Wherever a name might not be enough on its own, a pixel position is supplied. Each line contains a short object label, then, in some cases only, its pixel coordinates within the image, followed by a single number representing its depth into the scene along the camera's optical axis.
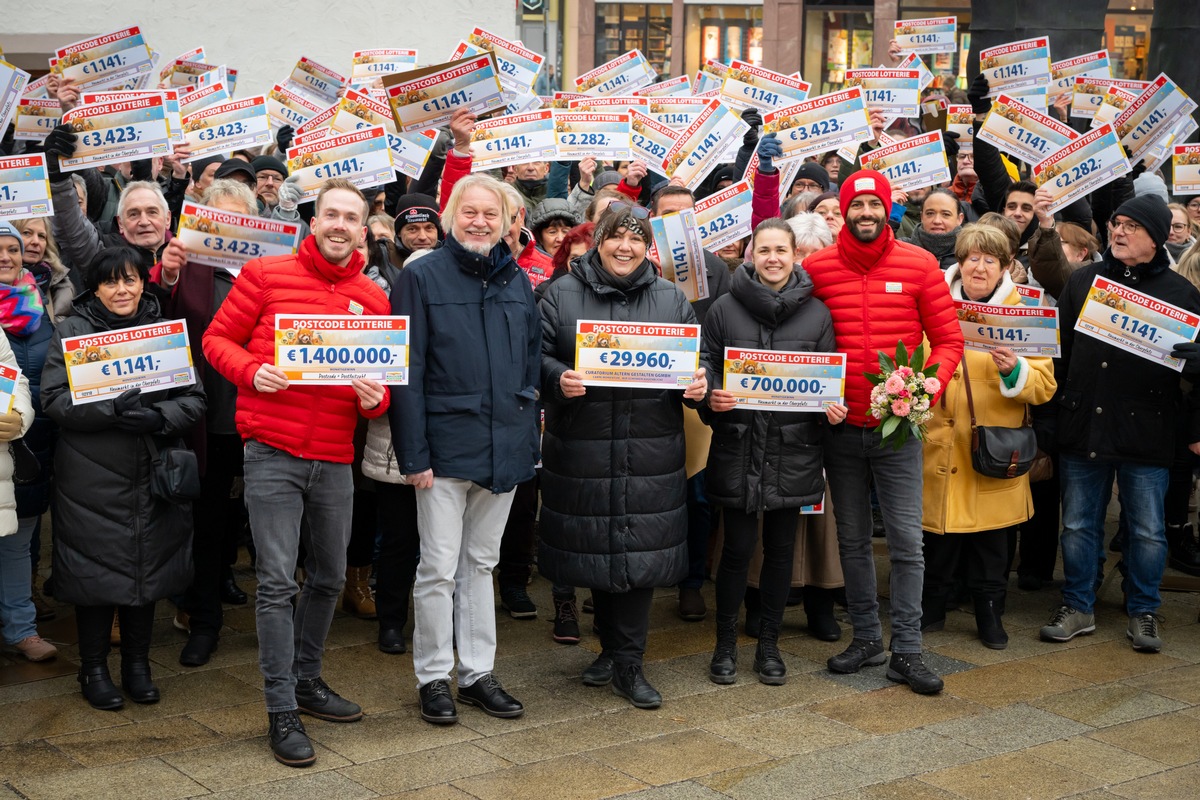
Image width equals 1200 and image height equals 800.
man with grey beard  6.11
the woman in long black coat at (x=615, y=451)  6.48
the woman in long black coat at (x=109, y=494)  6.22
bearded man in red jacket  6.87
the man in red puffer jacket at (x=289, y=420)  5.86
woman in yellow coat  7.49
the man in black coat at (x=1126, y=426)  7.49
